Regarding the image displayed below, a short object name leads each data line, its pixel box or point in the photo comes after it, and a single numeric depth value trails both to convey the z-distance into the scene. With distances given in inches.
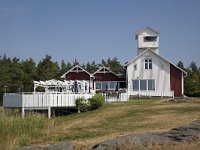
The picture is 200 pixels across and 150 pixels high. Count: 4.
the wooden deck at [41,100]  1267.2
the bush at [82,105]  1261.2
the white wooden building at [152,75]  1931.6
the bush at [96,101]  1253.1
